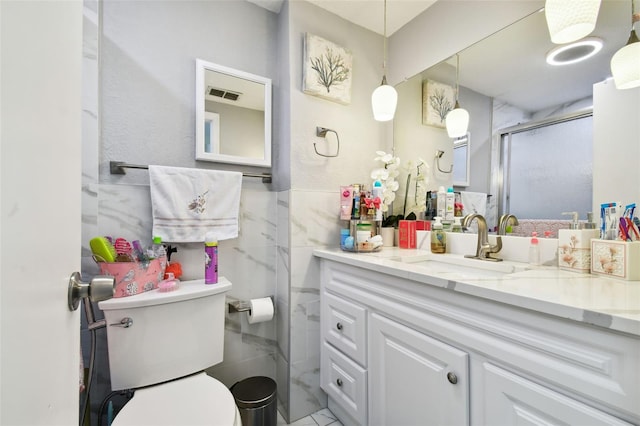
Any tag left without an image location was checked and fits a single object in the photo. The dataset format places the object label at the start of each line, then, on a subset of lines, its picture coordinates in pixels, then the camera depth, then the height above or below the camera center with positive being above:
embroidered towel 1.29 +0.04
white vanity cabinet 0.60 -0.41
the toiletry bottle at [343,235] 1.52 -0.12
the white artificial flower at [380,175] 1.68 +0.23
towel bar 1.25 +0.20
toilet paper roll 1.47 -0.52
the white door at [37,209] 0.26 +0.00
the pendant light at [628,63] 0.91 +0.50
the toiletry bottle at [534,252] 1.14 -0.15
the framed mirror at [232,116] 1.45 +0.52
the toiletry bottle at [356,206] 1.58 +0.04
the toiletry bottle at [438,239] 1.50 -0.13
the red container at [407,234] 1.66 -0.12
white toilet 0.95 -0.58
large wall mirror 1.04 +0.54
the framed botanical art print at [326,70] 1.58 +0.83
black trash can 1.25 -0.86
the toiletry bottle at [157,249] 1.24 -0.17
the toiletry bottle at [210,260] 1.30 -0.23
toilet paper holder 1.49 -0.51
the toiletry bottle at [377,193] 1.60 +0.12
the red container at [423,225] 1.65 -0.07
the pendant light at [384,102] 1.51 +0.60
